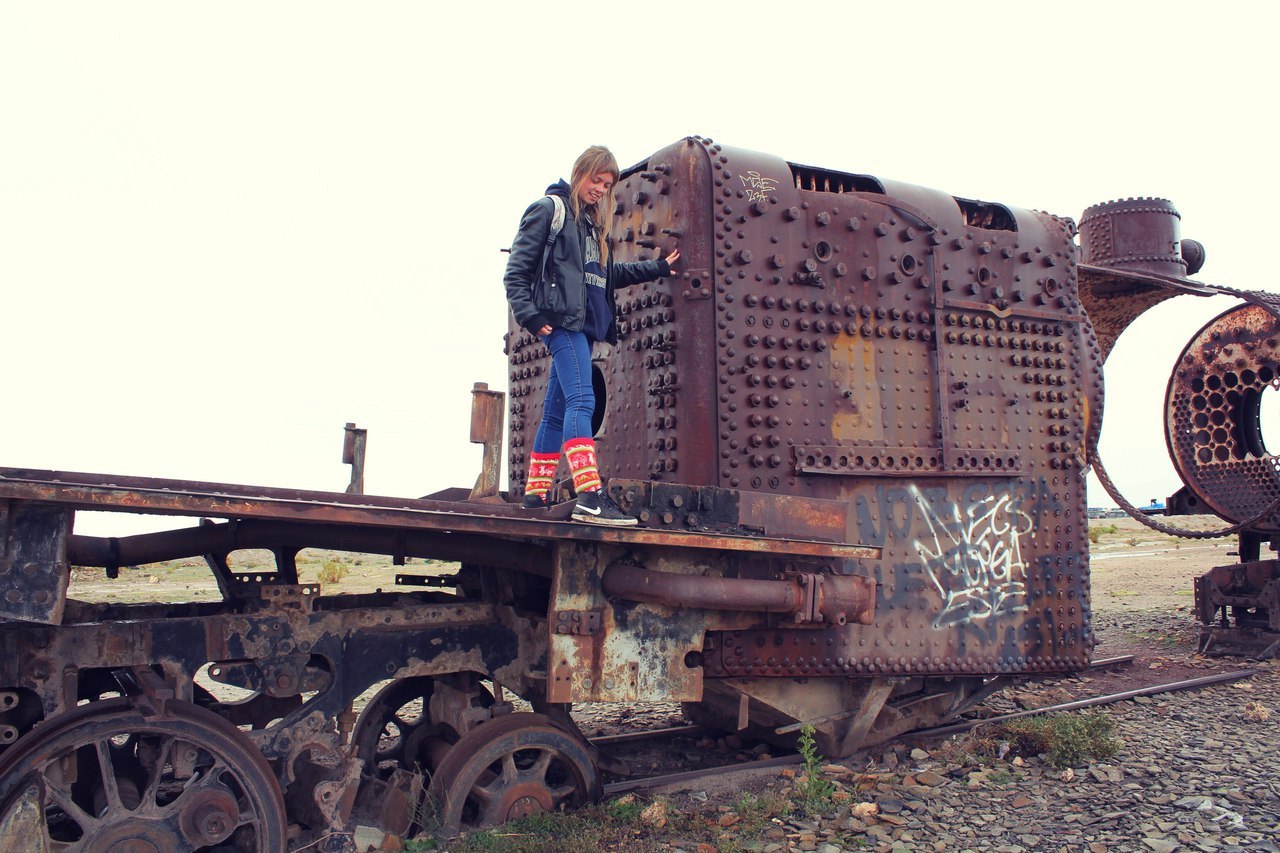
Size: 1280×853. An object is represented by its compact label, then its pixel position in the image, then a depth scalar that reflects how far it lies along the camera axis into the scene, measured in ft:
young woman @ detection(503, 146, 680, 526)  14.69
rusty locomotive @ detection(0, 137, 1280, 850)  12.23
